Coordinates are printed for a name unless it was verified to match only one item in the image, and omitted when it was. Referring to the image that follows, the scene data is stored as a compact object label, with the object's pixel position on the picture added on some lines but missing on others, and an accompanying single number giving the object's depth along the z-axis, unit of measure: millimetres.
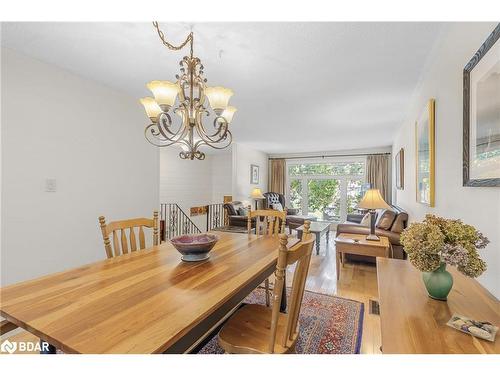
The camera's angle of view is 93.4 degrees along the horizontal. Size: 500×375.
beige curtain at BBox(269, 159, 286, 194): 7922
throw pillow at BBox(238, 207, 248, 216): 5757
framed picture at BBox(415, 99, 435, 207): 2008
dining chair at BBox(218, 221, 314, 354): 970
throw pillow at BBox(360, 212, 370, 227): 4178
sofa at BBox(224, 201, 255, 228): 5473
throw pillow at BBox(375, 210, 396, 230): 3580
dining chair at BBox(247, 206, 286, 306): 2365
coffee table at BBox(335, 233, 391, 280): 2855
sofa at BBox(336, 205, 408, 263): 3416
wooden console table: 719
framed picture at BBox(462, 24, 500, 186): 1023
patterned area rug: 1755
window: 7074
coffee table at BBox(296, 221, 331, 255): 4266
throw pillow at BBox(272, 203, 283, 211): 7148
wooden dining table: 736
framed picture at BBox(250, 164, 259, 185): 6959
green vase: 989
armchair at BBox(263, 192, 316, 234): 6906
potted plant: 917
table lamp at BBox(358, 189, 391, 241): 3084
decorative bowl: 1453
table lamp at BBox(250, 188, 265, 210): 6660
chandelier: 1683
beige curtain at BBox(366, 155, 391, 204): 6523
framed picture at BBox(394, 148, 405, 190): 4033
